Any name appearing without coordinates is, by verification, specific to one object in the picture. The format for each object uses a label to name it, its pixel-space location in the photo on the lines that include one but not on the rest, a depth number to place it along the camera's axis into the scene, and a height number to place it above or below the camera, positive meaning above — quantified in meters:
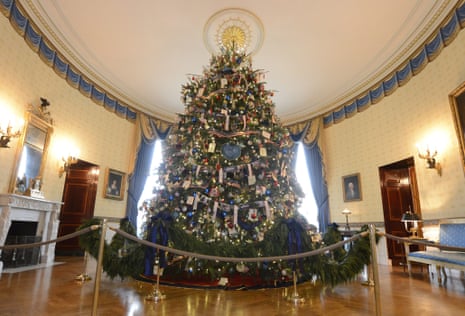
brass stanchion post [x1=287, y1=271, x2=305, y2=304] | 2.97 -0.92
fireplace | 4.54 -0.29
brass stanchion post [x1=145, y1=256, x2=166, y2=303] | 2.95 -0.92
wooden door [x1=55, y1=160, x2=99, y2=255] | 7.40 +0.30
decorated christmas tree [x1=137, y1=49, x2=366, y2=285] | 3.66 +0.43
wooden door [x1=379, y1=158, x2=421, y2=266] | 6.84 +0.48
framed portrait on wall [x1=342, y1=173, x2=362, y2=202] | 7.75 +0.81
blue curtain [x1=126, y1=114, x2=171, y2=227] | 8.43 +1.75
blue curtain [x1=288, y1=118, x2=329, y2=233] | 8.62 +1.76
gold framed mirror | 5.12 +1.10
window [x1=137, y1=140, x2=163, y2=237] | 8.71 +1.09
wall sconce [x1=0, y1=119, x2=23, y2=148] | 4.63 +1.30
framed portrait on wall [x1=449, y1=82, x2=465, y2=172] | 4.69 +1.86
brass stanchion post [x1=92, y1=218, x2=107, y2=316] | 2.17 -0.49
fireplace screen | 4.61 -0.69
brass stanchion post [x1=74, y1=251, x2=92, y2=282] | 3.95 -0.97
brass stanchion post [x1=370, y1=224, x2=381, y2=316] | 2.19 -0.43
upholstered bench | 3.75 -0.56
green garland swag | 3.44 -0.61
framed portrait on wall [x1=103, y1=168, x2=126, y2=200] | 7.87 +0.81
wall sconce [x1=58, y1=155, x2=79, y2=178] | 6.50 +1.11
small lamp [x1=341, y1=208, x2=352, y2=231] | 7.42 +0.06
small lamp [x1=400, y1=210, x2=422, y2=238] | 5.46 -0.05
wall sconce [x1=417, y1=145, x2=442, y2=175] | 5.33 +1.13
